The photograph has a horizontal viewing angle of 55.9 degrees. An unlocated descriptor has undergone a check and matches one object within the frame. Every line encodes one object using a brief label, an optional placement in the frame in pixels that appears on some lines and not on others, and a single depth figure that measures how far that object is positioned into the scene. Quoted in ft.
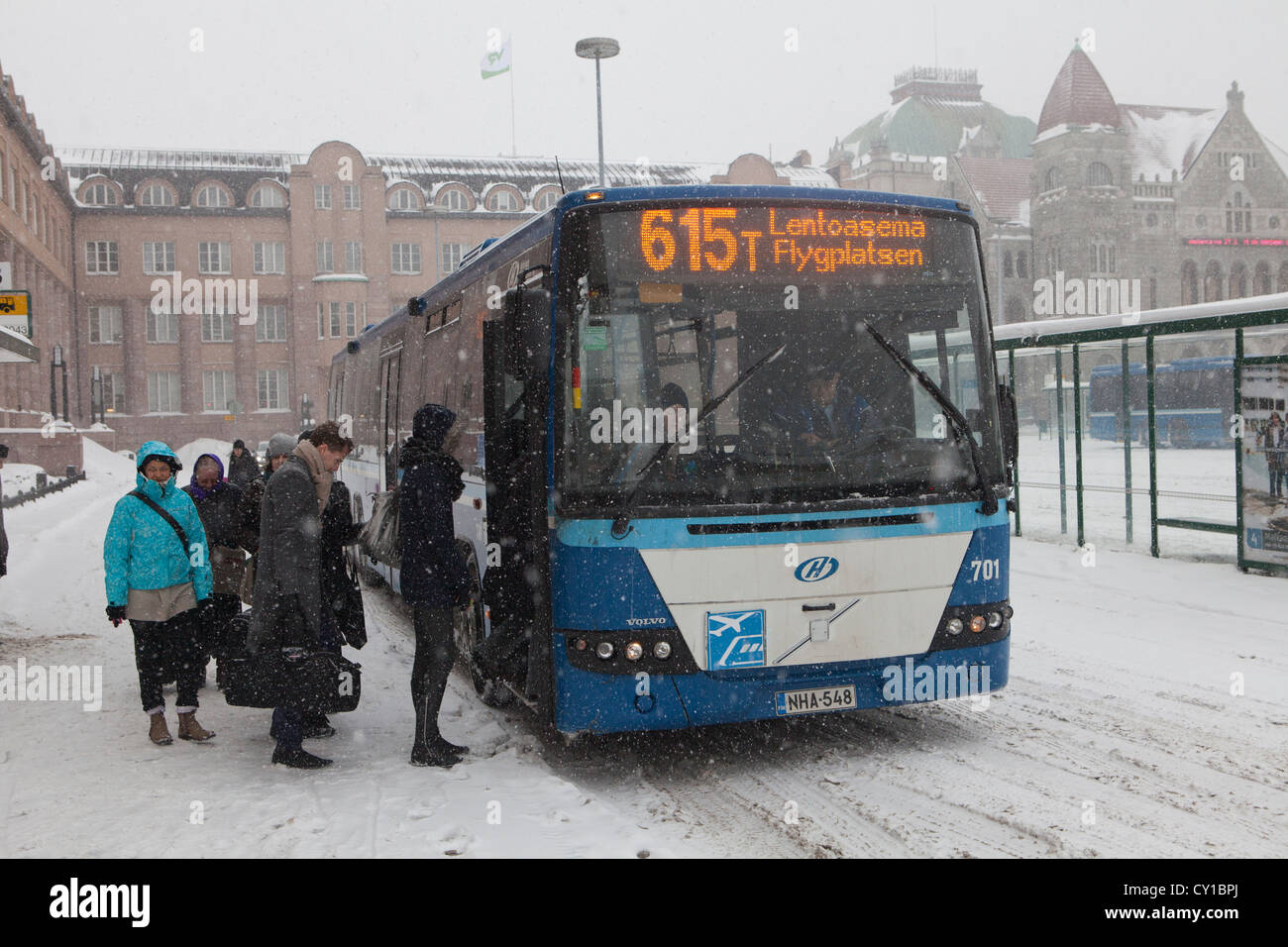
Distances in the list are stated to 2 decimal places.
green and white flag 132.46
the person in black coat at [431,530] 21.61
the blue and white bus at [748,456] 20.15
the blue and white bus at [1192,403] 137.69
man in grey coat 21.63
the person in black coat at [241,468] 46.01
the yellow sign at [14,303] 38.50
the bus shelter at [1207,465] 40.98
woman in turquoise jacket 23.29
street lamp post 85.51
